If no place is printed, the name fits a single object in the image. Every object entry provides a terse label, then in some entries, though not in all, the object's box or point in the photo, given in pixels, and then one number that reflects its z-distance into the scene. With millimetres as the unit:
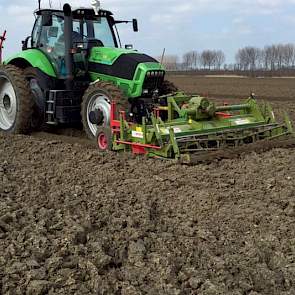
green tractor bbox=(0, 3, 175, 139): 6633
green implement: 5569
